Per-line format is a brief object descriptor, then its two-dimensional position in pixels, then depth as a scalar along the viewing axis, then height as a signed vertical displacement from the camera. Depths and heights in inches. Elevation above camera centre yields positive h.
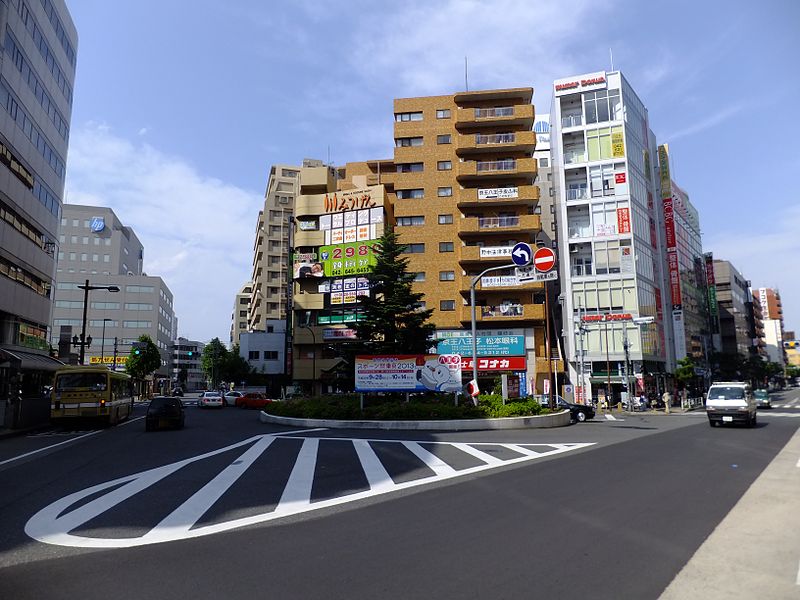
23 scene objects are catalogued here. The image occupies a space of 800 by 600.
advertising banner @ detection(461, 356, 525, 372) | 1841.8 +37.4
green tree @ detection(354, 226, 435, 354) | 1110.4 +127.0
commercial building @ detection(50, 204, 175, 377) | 3528.5 +610.6
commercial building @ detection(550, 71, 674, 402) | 1967.3 +523.9
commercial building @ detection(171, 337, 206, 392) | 5305.1 +113.3
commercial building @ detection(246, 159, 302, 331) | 3162.6 +720.6
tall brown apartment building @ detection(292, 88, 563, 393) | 1881.2 +553.3
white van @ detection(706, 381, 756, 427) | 824.3 -49.5
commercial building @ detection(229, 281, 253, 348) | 4992.6 +646.3
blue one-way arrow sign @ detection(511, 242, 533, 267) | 771.5 +174.5
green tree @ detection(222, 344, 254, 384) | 2731.3 +37.0
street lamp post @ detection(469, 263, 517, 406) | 861.9 +30.0
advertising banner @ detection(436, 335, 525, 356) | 1855.3 +97.7
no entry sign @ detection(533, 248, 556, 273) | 736.3 +155.3
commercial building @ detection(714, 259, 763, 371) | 3905.0 +475.8
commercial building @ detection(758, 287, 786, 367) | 5856.3 +563.5
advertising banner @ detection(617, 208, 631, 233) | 2023.9 +578.9
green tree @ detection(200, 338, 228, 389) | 3112.7 +104.3
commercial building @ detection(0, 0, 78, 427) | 1242.6 +545.2
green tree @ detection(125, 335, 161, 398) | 2707.7 +75.7
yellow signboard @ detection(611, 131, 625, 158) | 2087.8 +894.2
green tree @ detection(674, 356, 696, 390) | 1996.8 +9.8
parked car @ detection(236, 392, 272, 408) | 1797.5 -82.2
